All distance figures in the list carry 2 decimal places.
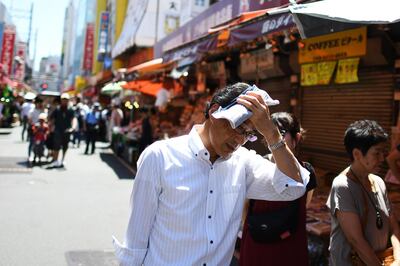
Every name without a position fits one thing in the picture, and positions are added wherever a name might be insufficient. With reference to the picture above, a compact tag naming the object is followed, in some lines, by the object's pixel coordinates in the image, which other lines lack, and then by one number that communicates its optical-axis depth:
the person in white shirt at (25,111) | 20.07
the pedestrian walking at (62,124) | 12.21
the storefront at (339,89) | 6.19
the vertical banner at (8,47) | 35.16
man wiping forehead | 2.00
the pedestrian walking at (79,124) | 19.87
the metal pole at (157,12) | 24.50
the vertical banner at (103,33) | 38.34
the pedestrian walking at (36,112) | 13.62
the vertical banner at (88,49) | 50.25
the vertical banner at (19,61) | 45.40
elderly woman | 2.76
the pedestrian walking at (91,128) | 16.81
